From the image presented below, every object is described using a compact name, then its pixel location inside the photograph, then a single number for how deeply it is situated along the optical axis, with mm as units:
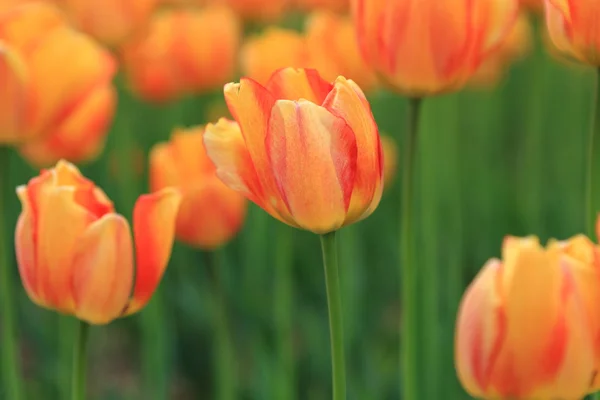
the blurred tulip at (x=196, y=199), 1371
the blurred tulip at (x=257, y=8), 2394
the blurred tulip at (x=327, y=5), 2462
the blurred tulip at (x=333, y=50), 1556
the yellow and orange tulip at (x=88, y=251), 1180
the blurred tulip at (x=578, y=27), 1195
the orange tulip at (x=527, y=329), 1080
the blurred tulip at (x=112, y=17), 1942
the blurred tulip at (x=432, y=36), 1234
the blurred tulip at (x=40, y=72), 1319
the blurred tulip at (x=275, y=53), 1651
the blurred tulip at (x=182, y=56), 2029
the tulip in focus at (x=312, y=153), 1130
